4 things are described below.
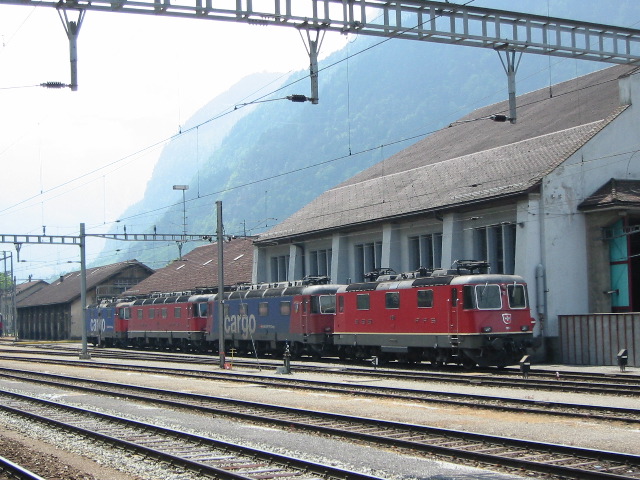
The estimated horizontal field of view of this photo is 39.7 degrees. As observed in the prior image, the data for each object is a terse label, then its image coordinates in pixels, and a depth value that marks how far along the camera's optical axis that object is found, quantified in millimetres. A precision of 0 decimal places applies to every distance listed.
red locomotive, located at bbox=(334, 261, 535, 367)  29406
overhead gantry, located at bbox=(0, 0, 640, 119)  15570
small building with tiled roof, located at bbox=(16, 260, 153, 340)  84125
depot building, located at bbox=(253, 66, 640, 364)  35000
